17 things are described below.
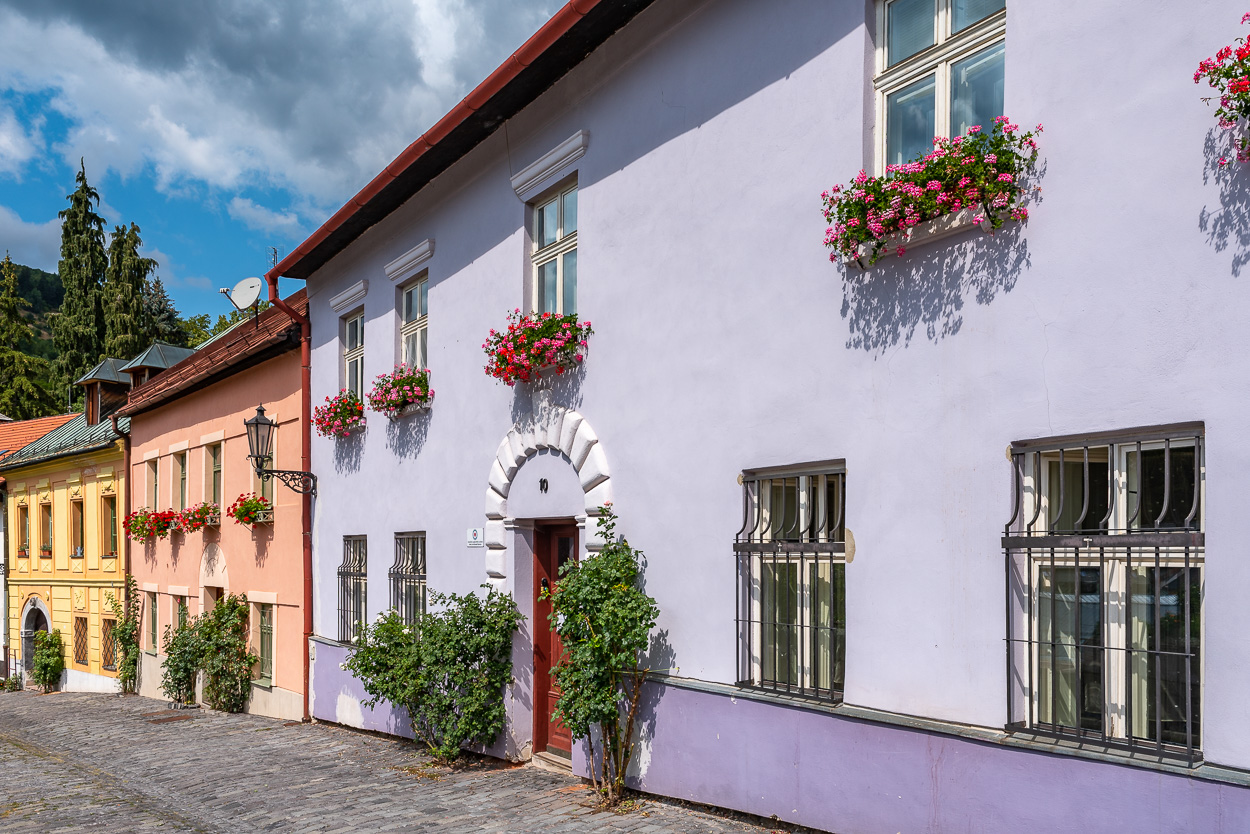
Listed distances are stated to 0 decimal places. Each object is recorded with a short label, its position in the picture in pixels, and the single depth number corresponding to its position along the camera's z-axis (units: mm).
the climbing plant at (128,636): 21578
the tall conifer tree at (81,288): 39875
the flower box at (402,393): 11133
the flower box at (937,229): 5272
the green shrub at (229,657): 15875
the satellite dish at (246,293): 16516
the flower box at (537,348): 8602
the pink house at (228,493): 14539
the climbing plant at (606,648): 7445
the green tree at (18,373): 41844
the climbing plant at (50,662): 25859
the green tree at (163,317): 41094
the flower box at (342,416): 12609
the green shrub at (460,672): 9414
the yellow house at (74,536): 23531
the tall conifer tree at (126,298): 39000
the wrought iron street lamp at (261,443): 13234
